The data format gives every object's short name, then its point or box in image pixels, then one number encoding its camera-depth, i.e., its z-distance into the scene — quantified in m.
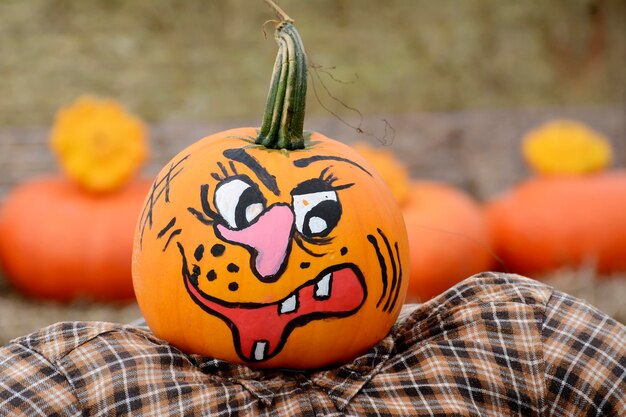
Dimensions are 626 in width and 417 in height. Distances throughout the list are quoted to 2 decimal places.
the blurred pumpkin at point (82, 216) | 7.88
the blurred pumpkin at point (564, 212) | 8.49
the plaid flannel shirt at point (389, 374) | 3.08
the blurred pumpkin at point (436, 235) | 7.71
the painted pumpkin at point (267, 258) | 3.19
